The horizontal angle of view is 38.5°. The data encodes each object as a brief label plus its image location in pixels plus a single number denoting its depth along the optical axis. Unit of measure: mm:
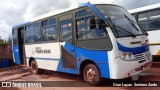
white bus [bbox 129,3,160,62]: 11062
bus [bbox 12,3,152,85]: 7234
